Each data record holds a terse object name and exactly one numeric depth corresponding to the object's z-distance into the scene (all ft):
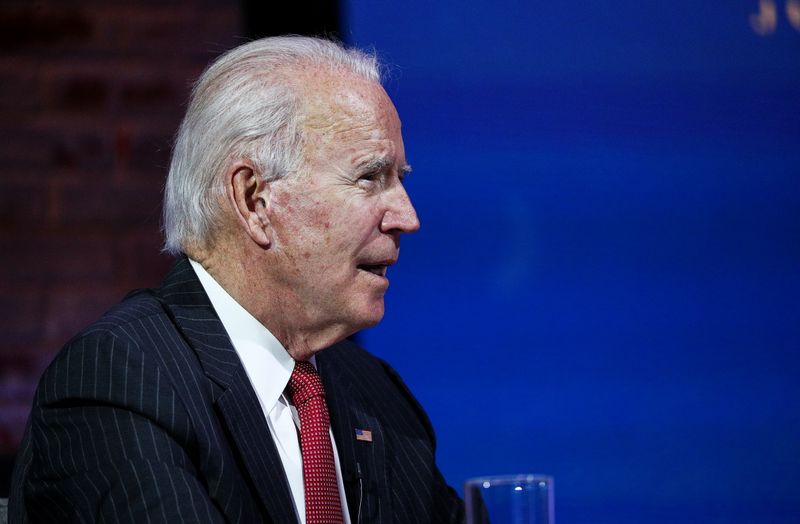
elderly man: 13.86
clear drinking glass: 13.39
